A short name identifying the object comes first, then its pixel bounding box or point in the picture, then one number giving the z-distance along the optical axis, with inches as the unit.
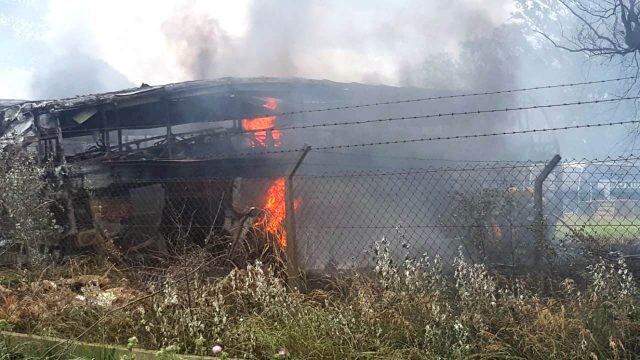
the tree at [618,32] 354.6
